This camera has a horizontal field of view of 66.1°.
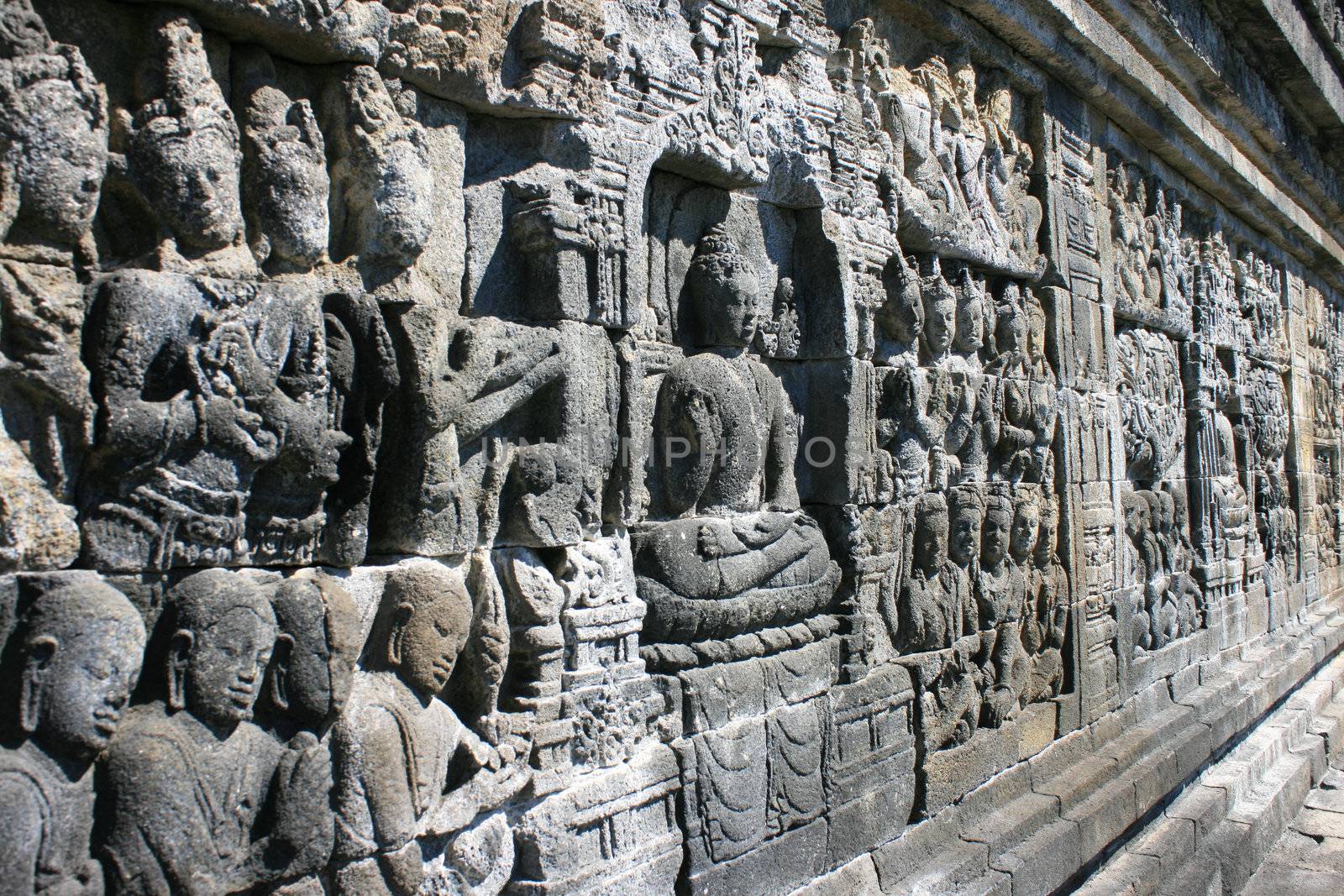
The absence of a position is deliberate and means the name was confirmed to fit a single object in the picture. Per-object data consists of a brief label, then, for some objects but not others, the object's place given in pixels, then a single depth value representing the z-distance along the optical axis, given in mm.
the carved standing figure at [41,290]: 2088
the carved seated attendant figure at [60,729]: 2021
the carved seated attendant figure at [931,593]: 4910
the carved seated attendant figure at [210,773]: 2188
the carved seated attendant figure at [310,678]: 2477
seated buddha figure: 3723
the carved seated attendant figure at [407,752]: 2584
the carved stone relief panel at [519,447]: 2217
